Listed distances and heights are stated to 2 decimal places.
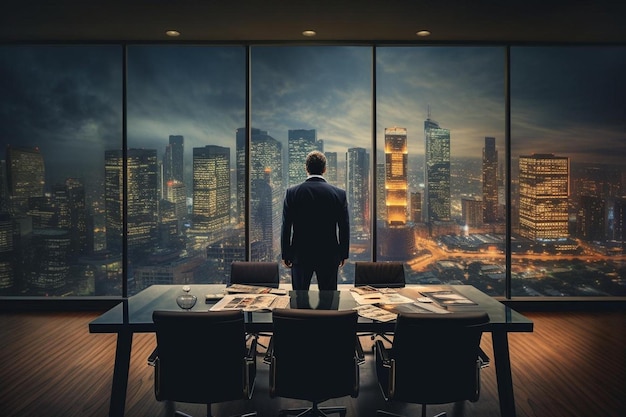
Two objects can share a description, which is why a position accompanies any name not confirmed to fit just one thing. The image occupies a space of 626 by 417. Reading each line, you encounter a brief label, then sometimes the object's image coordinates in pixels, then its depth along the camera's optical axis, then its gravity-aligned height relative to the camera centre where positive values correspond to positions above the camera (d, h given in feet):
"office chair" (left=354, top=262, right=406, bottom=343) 11.78 -1.77
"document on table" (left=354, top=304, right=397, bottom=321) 8.23 -2.01
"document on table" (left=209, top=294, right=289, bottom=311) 8.93 -1.99
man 12.33 -0.64
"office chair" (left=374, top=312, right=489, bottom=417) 7.26 -2.47
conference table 8.06 -2.09
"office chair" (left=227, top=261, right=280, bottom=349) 11.88 -1.80
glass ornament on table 9.02 -1.92
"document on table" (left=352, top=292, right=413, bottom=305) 9.45 -1.98
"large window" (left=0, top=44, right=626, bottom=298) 17.72 +1.67
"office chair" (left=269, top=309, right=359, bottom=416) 7.31 -2.45
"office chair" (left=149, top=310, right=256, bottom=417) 7.32 -2.49
